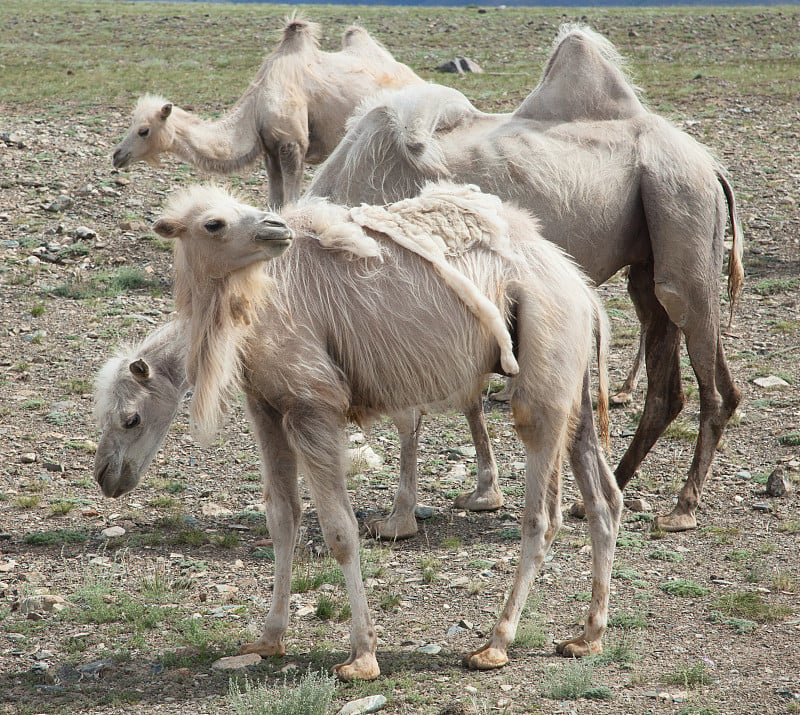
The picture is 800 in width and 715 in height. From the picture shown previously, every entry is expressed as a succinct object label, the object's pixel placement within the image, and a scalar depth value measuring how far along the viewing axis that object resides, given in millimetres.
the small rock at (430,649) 9282
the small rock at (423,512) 12516
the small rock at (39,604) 9922
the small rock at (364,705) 8047
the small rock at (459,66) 48906
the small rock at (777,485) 12727
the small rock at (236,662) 8937
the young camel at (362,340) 8523
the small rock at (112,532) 11648
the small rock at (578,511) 12727
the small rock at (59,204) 24094
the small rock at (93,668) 8805
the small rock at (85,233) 22641
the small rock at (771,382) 16109
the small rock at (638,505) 12820
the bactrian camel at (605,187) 12477
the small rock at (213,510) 12406
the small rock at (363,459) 13773
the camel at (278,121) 21937
